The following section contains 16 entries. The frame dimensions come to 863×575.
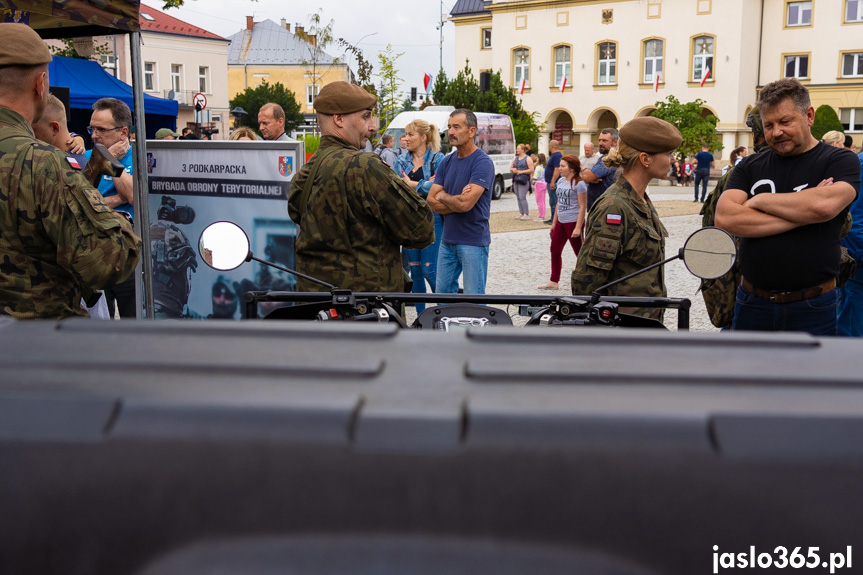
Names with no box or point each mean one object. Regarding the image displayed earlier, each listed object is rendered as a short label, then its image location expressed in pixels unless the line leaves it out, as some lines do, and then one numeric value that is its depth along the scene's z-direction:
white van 25.36
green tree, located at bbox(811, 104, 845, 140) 39.82
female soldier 3.92
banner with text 5.69
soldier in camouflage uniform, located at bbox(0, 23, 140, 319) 2.85
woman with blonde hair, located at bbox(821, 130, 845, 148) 8.36
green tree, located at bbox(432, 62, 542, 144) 46.97
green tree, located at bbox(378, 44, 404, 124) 25.91
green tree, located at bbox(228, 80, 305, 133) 69.96
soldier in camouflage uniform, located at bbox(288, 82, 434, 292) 3.82
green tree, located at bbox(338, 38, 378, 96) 23.70
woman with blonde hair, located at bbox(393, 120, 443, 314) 8.12
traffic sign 28.58
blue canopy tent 15.13
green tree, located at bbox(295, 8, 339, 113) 26.83
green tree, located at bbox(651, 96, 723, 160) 38.19
